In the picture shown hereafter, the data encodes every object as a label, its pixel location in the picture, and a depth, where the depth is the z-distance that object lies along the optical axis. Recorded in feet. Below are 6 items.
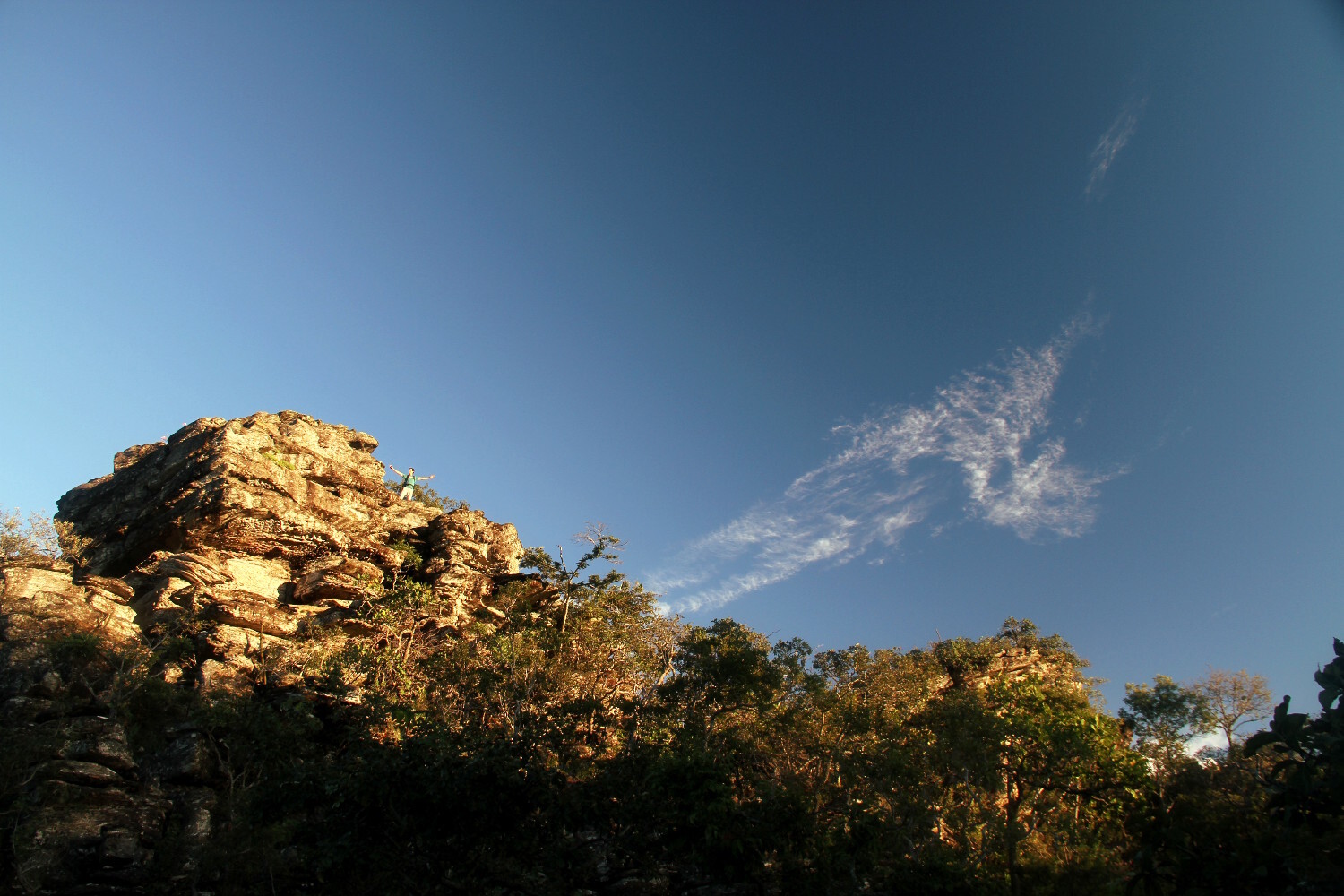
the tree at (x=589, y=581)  133.18
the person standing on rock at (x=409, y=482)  183.11
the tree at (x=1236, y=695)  107.24
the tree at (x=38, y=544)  94.32
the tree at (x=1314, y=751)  29.14
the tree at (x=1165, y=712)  108.99
